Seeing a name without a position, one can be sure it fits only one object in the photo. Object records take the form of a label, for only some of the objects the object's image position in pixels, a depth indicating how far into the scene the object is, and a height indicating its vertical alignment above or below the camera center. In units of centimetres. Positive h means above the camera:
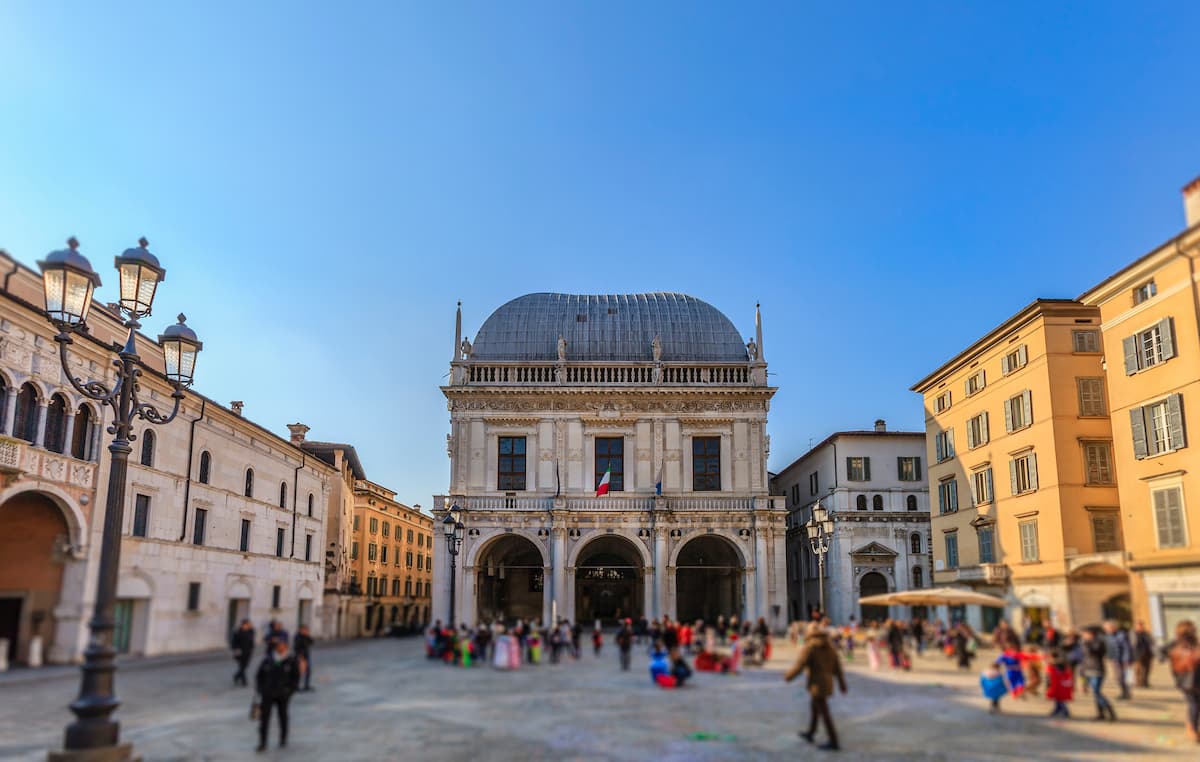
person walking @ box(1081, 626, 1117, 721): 1305 -126
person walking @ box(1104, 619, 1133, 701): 1300 -103
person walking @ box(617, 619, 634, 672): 2474 -183
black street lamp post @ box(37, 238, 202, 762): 1388 +292
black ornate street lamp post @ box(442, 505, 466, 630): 3948 +214
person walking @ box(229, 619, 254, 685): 2262 -180
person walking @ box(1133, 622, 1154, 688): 1288 -108
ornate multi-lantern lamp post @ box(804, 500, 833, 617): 3775 +202
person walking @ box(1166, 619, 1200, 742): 1228 -117
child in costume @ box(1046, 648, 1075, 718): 1360 -156
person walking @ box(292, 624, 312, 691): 2069 -171
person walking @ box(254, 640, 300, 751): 1484 -179
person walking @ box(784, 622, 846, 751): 1418 -150
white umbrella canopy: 1616 -45
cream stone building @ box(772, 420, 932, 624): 5572 +337
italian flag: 5091 +466
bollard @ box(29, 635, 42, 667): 2966 -246
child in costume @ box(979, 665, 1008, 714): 1408 -167
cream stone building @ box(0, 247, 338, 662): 2927 +240
